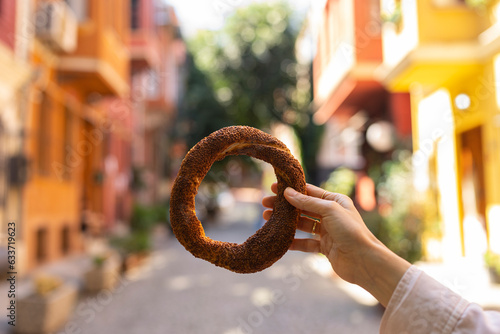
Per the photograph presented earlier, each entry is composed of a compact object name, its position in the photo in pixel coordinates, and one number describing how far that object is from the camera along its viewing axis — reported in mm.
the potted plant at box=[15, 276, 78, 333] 4863
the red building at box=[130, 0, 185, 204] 16656
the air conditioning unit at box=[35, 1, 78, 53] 8109
